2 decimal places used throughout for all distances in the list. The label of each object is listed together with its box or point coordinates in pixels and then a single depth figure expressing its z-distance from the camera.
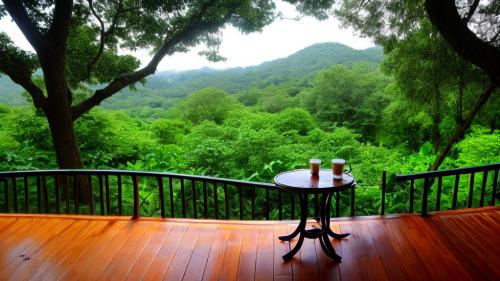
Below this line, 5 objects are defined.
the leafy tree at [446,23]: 3.70
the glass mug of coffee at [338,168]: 2.88
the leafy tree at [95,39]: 5.25
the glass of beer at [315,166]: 3.03
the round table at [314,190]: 2.70
